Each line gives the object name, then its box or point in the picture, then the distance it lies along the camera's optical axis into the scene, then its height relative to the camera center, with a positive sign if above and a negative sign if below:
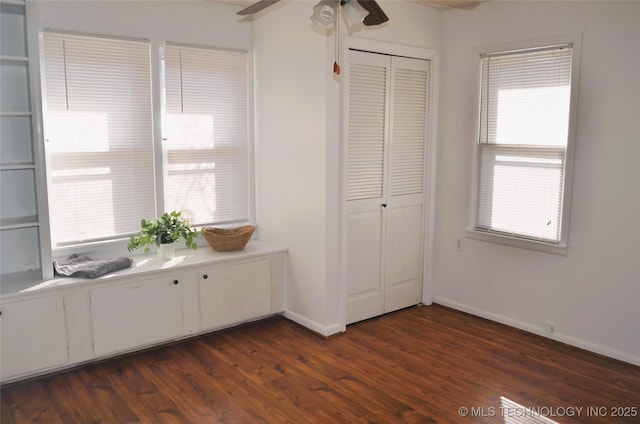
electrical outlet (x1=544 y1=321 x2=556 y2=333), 3.85 -1.32
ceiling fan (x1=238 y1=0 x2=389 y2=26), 2.35 +0.64
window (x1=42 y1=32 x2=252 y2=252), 3.56 +0.09
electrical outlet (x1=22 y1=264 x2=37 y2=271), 3.46 -0.80
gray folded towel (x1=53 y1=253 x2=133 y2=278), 3.31 -0.78
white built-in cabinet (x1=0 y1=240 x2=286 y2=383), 3.12 -1.08
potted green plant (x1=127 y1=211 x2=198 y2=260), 3.75 -0.63
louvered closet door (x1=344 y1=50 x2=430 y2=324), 3.98 -0.26
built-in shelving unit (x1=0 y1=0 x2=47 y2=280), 3.22 -0.09
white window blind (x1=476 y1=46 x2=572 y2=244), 3.69 +0.06
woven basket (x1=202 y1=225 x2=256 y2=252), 4.03 -0.71
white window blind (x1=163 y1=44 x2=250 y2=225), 4.03 +0.12
